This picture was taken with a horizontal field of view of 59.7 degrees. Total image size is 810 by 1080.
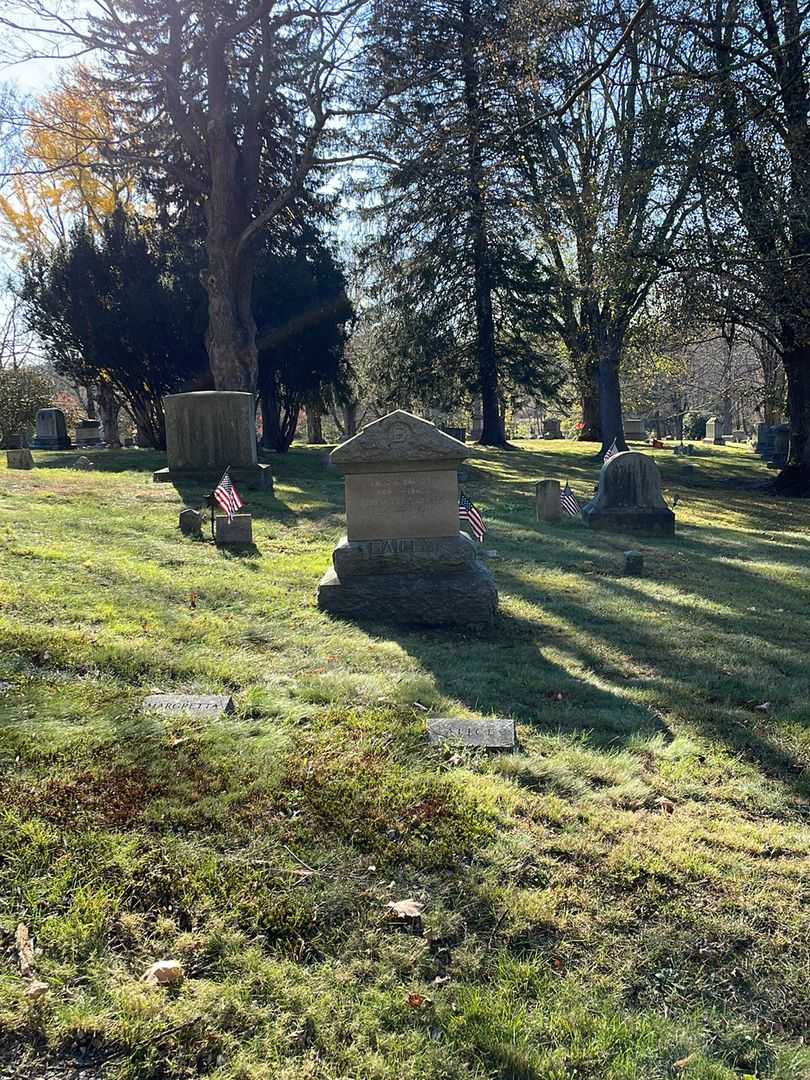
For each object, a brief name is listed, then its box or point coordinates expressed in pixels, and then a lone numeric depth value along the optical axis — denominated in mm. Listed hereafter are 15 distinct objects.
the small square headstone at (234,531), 8719
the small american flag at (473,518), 8711
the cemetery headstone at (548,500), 12000
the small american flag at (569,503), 12344
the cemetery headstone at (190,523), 9148
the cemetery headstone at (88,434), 31000
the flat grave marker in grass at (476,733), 3879
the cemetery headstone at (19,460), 15336
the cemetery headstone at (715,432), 37031
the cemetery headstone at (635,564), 8391
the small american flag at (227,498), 8844
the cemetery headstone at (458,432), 31147
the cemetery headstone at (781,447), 22469
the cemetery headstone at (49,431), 23984
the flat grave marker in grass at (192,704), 3900
